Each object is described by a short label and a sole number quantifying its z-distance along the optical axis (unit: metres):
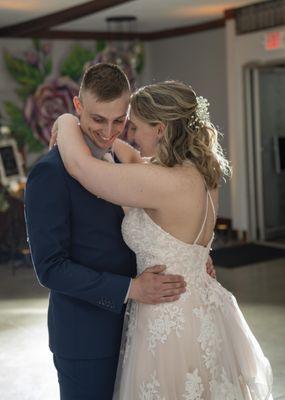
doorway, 8.60
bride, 2.01
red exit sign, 7.85
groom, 1.96
